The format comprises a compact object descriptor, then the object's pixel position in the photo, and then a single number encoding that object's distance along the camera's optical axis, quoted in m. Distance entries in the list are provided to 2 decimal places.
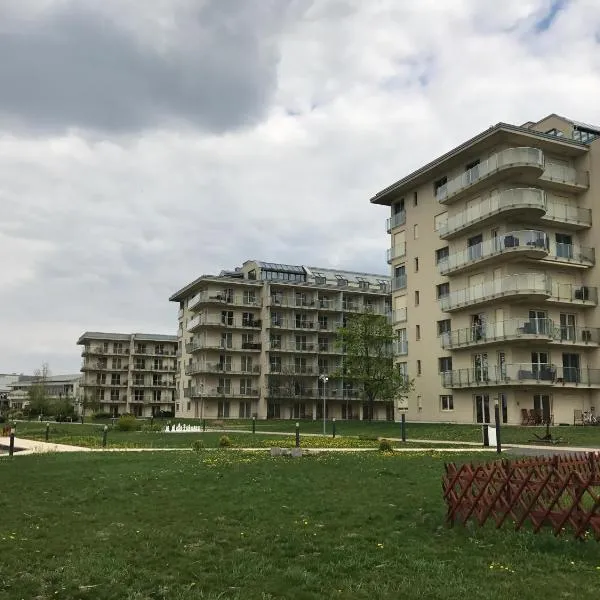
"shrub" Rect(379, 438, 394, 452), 24.39
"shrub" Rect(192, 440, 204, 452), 25.61
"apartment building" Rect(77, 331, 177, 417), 119.62
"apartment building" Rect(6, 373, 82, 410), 151.62
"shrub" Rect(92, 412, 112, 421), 90.27
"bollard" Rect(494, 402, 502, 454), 22.74
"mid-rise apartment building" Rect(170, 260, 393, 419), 81.56
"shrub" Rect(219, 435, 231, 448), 27.53
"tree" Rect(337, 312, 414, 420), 52.34
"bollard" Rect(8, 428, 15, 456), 24.15
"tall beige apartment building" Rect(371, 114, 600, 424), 43.22
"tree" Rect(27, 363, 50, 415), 94.89
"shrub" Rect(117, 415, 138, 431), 46.34
